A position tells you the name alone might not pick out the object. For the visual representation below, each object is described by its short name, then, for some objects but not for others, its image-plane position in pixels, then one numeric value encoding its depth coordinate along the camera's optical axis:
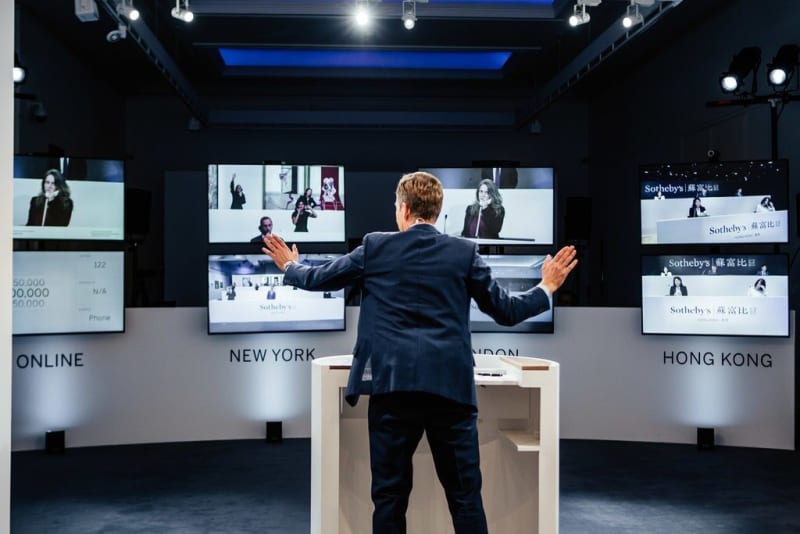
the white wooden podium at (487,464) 2.89
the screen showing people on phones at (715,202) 5.59
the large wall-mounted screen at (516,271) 5.82
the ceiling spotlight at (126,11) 5.72
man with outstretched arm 2.33
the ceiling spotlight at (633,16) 5.89
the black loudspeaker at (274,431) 5.91
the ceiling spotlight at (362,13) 5.48
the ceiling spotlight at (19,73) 6.70
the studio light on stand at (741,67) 6.67
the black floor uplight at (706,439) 5.77
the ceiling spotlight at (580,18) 5.57
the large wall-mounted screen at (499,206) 5.83
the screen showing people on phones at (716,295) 5.59
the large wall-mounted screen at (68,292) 5.43
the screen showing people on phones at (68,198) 5.45
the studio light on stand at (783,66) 6.24
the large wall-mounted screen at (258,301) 5.66
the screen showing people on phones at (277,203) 5.75
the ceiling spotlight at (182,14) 5.60
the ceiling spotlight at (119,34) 5.97
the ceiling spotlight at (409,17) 5.64
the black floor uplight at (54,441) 5.55
